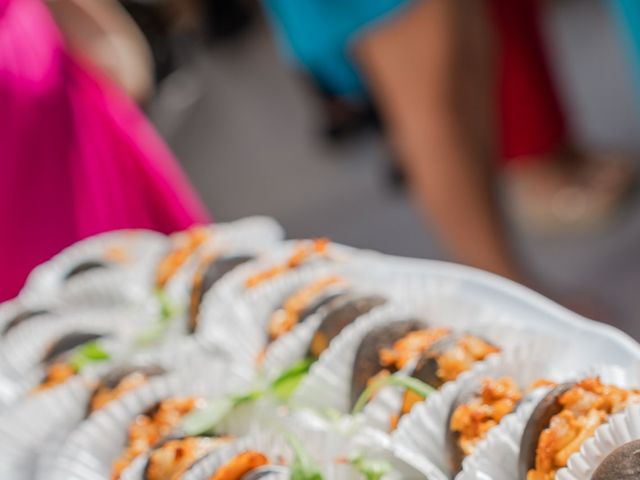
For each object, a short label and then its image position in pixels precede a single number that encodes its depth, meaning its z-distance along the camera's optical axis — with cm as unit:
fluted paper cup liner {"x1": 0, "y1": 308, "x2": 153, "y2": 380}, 101
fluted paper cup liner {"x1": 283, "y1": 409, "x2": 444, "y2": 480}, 77
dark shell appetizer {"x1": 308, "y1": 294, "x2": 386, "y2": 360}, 87
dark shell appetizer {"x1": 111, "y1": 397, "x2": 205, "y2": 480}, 84
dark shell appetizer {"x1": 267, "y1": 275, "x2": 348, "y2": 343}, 91
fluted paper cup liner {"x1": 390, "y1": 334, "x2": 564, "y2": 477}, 77
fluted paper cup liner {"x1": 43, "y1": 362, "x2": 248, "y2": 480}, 86
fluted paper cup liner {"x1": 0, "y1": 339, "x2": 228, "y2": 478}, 91
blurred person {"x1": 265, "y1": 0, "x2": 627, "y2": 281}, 156
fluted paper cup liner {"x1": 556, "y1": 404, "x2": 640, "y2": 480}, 69
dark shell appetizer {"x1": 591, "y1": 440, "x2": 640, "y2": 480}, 67
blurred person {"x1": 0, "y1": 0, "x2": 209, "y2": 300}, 135
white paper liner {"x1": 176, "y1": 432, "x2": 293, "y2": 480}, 77
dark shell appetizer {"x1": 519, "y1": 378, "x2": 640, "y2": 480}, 71
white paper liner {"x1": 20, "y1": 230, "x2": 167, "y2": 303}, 110
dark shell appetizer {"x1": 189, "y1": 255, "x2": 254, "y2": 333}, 100
